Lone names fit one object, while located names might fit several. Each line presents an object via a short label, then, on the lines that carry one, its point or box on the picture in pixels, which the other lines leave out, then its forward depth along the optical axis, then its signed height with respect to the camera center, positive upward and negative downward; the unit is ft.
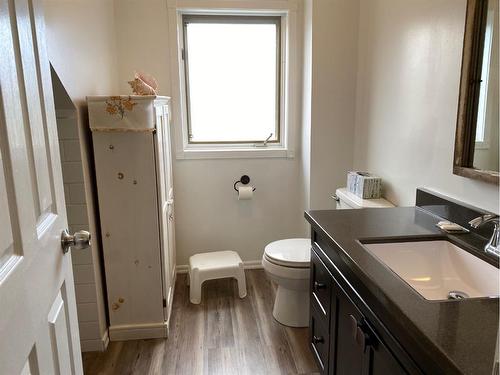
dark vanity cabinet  3.58 -2.42
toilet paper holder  10.01 -1.63
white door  2.44 -0.67
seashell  6.88 +0.55
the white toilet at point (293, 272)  7.47 -3.00
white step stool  8.86 -3.51
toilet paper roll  9.76 -1.88
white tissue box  7.32 -1.34
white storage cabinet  6.43 -1.63
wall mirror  4.51 +0.19
